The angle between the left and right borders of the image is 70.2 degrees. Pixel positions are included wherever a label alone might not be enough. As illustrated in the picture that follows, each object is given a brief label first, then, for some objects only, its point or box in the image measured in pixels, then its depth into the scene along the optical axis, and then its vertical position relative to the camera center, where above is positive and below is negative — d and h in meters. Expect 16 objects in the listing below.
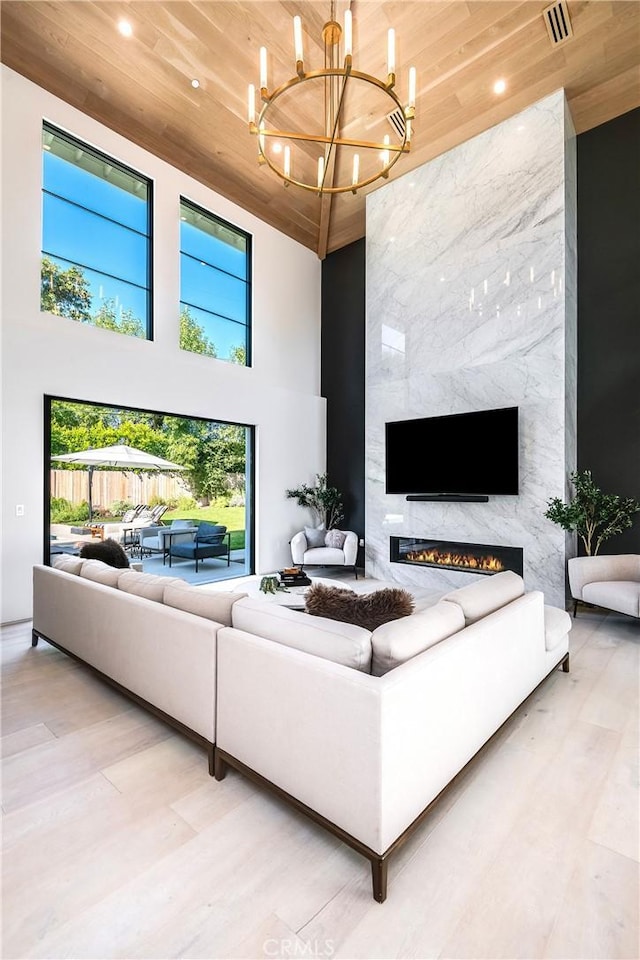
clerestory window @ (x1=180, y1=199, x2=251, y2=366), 6.07 +2.70
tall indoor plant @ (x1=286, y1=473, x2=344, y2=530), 7.24 -0.38
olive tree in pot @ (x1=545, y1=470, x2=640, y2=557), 4.77 -0.35
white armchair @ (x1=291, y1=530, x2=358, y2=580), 6.52 -1.09
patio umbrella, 5.11 +0.22
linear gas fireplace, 5.43 -0.98
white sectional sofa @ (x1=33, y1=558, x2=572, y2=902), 1.48 -0.85
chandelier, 5.21 +4.38
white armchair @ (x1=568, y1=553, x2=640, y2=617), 4.22 -0.92
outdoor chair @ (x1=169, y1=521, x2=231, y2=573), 6.25 -0.94
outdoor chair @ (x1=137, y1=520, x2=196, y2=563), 5.95 -0.78
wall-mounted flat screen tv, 5.37 +0.31
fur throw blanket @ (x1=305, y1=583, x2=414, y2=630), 2.00 -0.57
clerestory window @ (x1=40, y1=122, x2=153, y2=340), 4.83 +2.71
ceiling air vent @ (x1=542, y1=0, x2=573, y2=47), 4.21 +4.33
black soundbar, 5.60 -0.24
